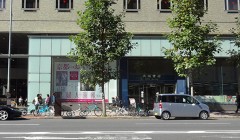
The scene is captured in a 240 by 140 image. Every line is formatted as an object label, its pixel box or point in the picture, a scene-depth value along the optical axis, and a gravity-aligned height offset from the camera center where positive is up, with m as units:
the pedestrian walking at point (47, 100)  24.73 -1.03
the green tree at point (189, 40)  22.78 +3.16
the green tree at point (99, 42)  22.12 +2.94
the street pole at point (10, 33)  26.42 +4.20
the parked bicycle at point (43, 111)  23.15 -1.69
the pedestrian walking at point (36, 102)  23.83 -1.15
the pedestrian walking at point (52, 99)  24.82 -0.91
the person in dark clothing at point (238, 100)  25.95 -1.11
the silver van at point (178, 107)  20.33 -1.28
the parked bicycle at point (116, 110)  23.94 -1.71
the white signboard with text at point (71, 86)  27.22 +0.03
